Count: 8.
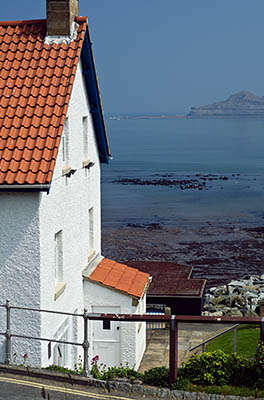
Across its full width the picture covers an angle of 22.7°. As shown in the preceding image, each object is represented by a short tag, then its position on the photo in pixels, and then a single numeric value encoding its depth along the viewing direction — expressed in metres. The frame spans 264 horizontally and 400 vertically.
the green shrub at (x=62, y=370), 12.92
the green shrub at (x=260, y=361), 12.02
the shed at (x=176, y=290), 28.92
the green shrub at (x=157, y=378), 12.29
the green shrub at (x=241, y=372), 12.10
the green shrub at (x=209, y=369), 12.11
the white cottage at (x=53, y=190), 15.32
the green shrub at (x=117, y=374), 12.52
